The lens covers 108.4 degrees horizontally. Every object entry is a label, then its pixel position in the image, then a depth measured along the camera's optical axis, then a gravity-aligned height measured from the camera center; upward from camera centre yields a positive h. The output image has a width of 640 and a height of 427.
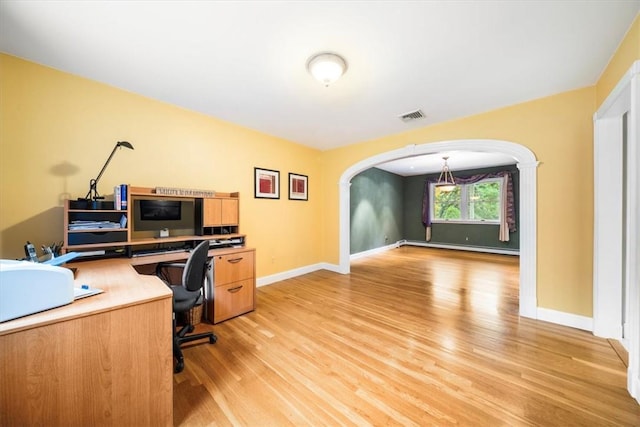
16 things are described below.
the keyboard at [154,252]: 2.28 -0.41
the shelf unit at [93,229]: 1.95 -0.14
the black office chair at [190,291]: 1.84 -0.68
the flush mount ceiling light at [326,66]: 1.90 +1.24
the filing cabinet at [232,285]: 2.54 -0.84
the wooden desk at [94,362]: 0.95 -0.70
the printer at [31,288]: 0.95 -0.33
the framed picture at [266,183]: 3.76 +0.49
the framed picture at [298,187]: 4.30 +0.49
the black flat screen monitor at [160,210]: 2.51 +0.03
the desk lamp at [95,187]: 2.12 +0.25
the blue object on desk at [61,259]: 1.41 -0.29
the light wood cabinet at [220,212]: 2.79 +0.00
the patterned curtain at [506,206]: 6.30 +0.13
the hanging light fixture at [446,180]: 6.42 +0.99
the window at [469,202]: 6.78 +0.26
